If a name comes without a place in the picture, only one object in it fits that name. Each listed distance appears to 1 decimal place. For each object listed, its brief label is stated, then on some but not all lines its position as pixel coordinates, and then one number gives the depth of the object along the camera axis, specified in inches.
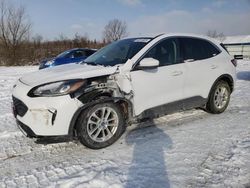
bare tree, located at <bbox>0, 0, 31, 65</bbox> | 772.0
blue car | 353.6
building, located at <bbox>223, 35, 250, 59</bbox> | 1065.4
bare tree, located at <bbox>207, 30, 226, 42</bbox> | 1622.2
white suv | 98.4
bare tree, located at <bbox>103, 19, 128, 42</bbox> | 1223.6
